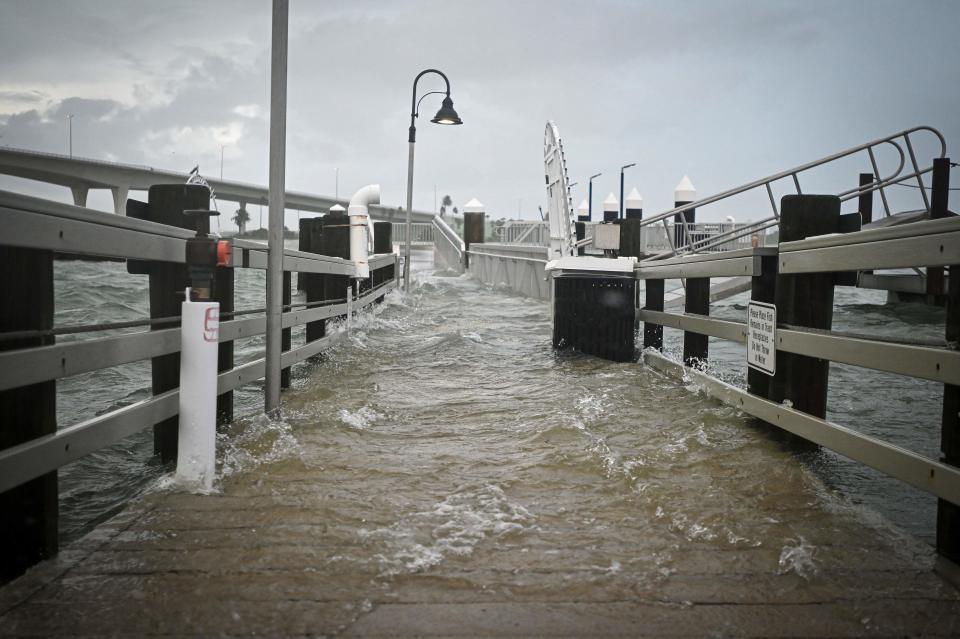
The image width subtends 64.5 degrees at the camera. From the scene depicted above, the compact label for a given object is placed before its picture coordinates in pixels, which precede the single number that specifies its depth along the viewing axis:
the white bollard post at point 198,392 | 3.80
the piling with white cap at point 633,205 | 33.47
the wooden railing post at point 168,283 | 4.57
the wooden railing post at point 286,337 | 7.16
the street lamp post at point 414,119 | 19.83
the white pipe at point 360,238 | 11.34
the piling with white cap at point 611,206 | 35.55
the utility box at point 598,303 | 9.17
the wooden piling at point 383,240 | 19.73
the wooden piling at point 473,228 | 35.96
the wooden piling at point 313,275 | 9.26
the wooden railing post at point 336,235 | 11.86
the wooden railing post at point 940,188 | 12.15
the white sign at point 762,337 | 5.07
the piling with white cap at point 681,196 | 27.98
